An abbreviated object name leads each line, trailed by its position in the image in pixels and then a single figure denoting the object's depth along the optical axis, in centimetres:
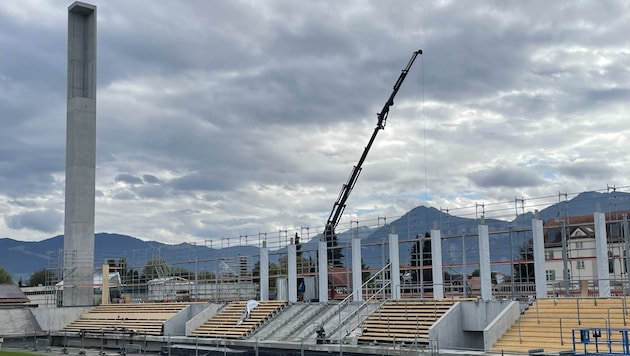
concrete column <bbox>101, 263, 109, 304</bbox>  5278
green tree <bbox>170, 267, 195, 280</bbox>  5903
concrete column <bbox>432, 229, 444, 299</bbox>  3331
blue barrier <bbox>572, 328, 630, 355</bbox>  2078
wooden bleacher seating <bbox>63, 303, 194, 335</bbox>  4219
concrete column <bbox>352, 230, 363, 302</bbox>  3682
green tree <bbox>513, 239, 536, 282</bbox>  4200
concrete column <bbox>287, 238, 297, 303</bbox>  4022
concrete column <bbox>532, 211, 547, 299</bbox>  2945
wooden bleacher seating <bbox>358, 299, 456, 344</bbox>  2917
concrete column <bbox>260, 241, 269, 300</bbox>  4238
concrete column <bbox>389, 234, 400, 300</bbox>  3550
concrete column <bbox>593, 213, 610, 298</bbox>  2838
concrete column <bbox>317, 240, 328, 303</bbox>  3866
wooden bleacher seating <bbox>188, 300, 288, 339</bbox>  3706
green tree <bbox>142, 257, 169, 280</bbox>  5746
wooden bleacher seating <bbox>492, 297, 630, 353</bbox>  2489
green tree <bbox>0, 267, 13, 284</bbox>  12238
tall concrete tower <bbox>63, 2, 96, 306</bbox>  5269
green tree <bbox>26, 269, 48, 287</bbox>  12926
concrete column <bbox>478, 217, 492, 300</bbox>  3100
